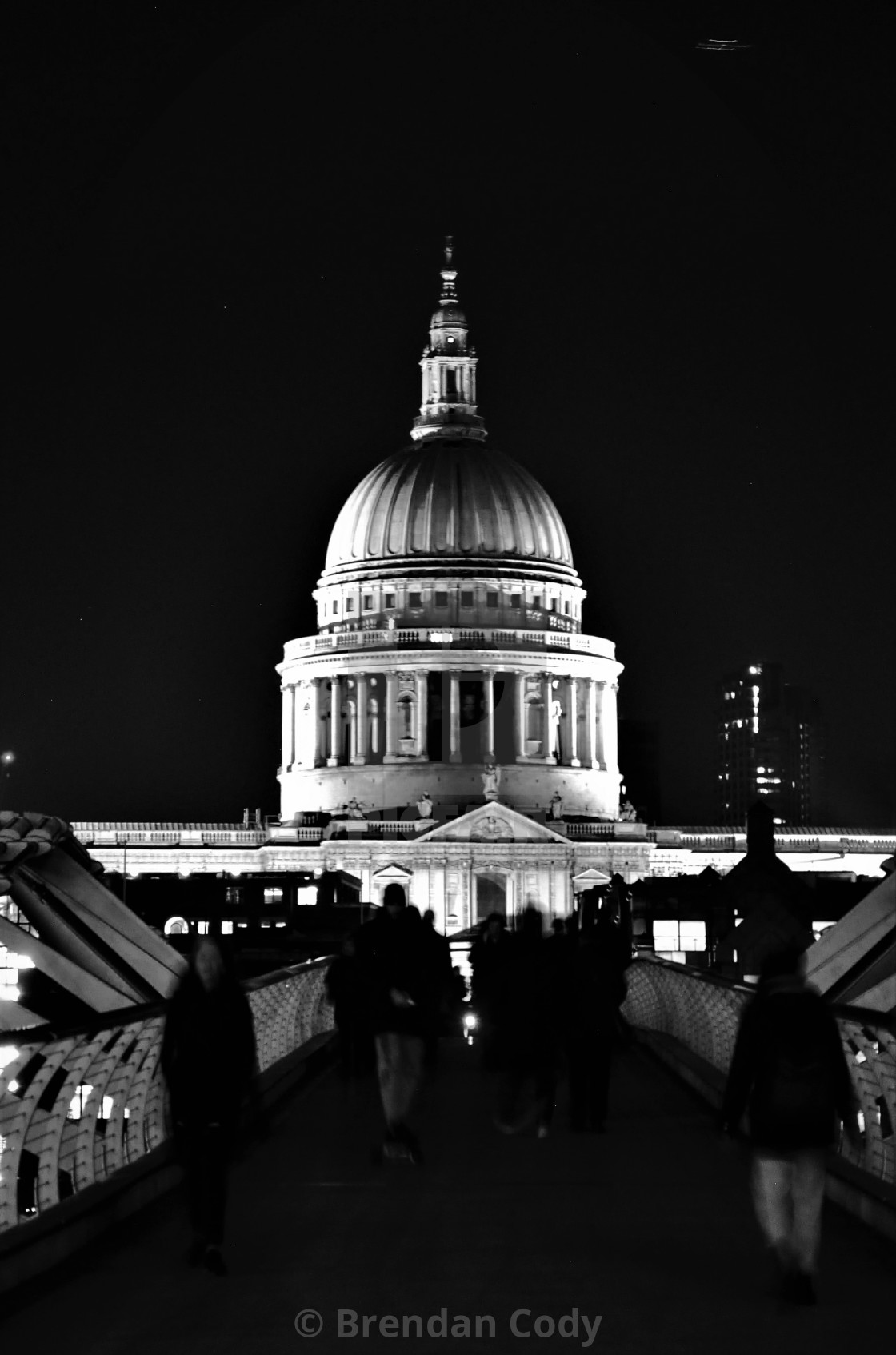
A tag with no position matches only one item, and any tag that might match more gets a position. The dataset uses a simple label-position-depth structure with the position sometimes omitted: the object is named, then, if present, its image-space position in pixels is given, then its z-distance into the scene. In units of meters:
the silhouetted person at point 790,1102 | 17.58
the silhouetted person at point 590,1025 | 29.92
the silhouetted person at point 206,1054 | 19.62
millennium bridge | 16.62
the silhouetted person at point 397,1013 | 26.42
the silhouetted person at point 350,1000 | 27.44
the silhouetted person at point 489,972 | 30.25
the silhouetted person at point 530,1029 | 29.69
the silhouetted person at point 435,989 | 27.33
